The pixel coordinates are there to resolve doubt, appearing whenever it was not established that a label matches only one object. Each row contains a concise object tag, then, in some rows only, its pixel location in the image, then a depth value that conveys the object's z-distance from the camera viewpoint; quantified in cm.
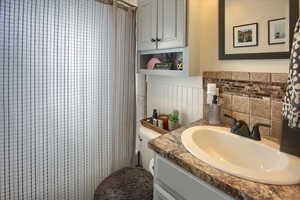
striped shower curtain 105
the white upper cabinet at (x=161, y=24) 118
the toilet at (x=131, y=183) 121
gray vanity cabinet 63
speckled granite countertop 51
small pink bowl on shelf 157
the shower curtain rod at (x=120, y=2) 143
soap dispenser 112
